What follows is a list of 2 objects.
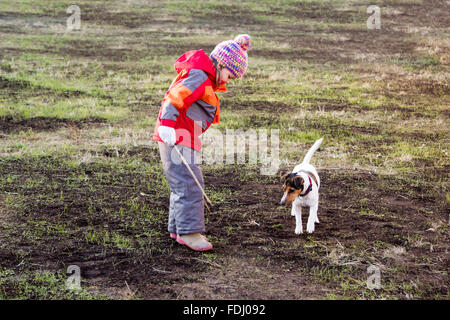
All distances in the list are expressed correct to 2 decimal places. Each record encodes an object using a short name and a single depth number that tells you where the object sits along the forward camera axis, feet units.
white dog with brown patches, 32.09
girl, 29.19
